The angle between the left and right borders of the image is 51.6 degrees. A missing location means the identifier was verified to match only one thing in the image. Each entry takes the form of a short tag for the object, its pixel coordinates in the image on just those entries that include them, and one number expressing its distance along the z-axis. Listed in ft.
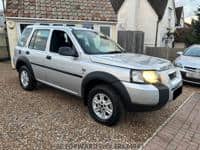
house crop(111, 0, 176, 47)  62.03
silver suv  11.91
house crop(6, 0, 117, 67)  32.50
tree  52.03
